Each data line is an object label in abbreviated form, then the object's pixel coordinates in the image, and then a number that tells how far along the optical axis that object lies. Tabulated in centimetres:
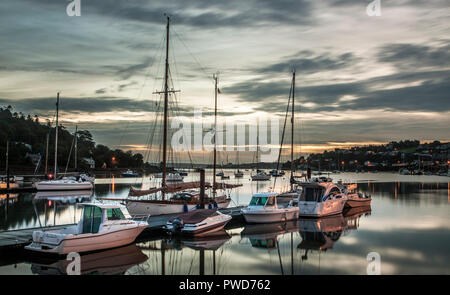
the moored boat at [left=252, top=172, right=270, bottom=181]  13000
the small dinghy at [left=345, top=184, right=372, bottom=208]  4053
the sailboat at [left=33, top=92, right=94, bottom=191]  5878
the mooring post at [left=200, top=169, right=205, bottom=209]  2844
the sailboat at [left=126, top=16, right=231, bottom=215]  2978
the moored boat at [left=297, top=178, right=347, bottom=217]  3322
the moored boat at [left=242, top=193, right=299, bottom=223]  2925
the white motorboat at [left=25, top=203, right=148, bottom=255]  1808
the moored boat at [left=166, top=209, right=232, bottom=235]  2361
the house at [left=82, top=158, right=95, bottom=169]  13982
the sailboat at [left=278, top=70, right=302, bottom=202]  4366
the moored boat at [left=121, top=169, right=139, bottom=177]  14002
